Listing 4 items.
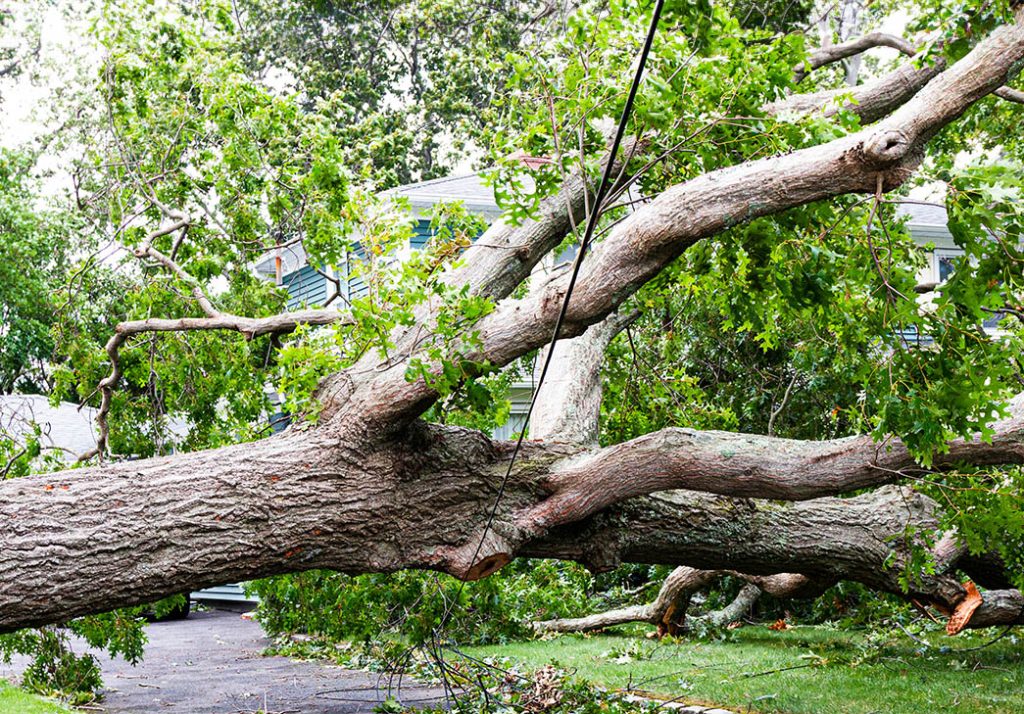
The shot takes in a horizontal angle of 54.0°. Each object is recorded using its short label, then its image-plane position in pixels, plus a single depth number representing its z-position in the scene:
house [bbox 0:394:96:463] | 16.09
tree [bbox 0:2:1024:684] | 4.49
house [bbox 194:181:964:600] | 15.42
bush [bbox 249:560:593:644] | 8.26
